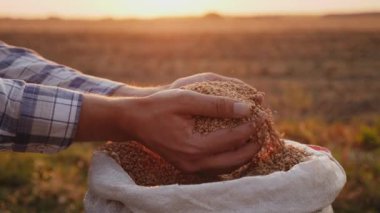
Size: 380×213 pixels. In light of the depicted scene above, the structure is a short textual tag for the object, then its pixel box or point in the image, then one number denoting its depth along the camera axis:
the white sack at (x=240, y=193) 1.46
